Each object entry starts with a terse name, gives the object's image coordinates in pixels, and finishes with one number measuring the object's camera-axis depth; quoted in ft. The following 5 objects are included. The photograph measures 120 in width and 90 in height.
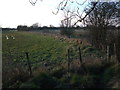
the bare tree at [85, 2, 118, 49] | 28.46
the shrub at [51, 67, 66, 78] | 15.97
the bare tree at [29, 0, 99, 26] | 15.61
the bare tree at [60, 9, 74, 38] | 16.80
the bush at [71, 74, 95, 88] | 14.09
